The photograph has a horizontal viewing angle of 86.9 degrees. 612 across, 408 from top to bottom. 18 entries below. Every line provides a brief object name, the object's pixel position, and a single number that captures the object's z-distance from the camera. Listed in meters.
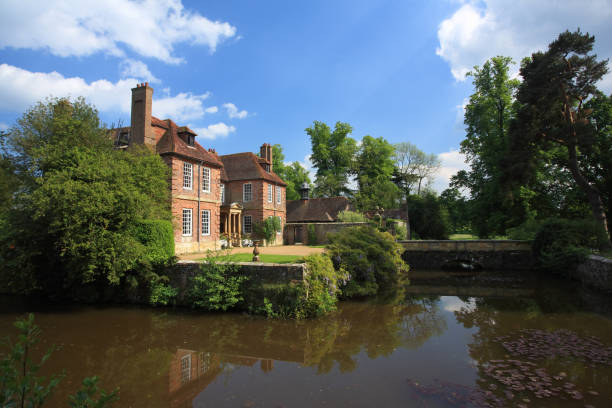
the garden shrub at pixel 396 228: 25.57
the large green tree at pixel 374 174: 37.72
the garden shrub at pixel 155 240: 12.35
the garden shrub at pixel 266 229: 25.19
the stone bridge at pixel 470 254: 21.69
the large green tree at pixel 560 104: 18.78
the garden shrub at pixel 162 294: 11.97
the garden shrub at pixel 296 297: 10.66
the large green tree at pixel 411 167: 44.88
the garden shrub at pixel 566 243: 17.06
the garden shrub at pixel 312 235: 26.73
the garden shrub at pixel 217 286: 11.00
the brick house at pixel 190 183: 18.14
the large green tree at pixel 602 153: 21.09
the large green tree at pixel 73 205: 11.02
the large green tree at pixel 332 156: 40.78
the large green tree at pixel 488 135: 26.66
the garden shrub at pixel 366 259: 13.70
